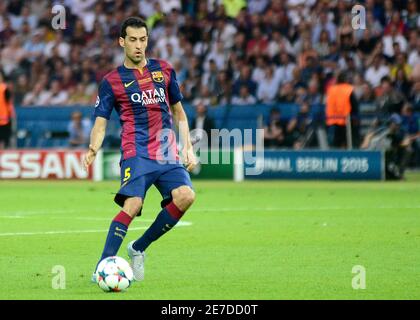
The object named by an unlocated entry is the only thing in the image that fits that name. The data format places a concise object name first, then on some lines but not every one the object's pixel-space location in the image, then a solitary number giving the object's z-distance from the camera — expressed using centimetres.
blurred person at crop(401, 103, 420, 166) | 2375
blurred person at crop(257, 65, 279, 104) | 2555
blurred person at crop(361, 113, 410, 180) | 2322
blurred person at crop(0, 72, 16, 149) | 2595
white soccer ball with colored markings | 886
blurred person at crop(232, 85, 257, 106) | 2541
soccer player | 957
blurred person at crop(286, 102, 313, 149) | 2455
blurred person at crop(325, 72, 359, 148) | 2339
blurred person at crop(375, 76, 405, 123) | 2384
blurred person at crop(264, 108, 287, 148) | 2439
